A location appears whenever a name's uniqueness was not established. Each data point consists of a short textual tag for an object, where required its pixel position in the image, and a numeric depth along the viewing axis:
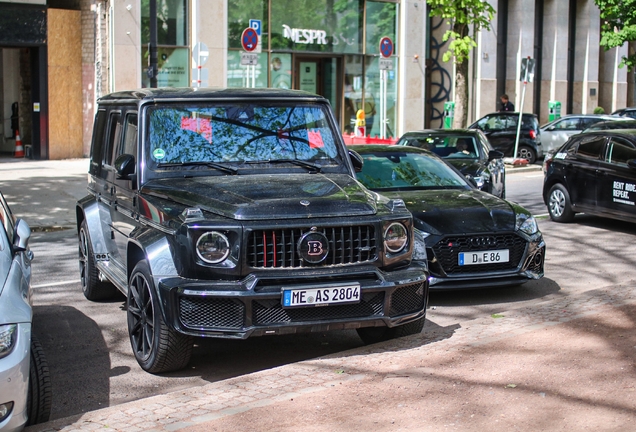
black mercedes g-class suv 5.79
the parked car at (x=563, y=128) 27.98
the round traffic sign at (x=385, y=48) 23.66
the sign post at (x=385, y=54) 22.84
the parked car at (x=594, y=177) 13.02
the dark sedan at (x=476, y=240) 8.44
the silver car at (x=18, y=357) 4.58
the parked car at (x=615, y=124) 23.94
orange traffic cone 25.41
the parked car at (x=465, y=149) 14.15
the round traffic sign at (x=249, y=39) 19.64
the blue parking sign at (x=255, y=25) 20.41
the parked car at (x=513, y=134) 27.19
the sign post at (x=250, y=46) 19.17
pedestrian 28.77
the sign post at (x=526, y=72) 25.70
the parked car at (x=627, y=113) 32.16
